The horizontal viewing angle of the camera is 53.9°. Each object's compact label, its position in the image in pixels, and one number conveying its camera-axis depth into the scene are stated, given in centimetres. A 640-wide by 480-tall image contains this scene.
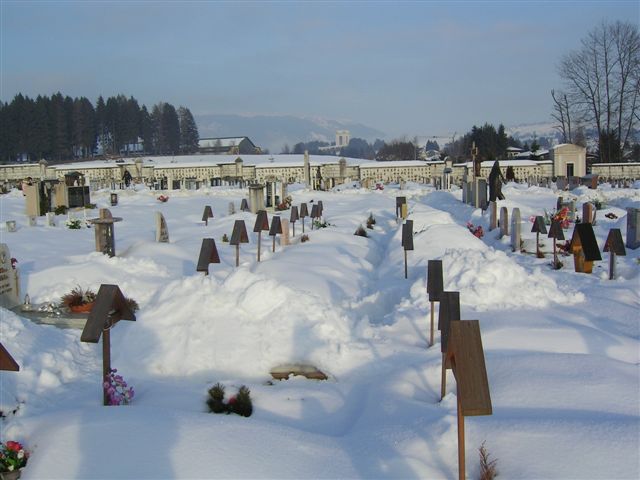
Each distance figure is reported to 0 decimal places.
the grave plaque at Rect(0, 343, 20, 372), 497
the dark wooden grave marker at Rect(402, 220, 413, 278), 1281
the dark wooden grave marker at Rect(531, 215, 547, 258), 1641
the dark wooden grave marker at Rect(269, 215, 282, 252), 1647
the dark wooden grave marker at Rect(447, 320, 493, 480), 432
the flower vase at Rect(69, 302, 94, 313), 1038
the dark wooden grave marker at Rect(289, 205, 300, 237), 2123
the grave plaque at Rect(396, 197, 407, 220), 2631
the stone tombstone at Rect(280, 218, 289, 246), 1858
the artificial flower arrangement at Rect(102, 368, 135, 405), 641
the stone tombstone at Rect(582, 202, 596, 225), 2134
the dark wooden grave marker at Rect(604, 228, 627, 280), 1261
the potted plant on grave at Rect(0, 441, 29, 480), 486
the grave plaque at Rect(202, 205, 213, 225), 2503
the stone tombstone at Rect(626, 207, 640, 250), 1683
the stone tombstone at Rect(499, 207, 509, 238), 2020
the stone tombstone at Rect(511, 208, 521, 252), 1795
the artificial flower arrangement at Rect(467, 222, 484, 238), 2153
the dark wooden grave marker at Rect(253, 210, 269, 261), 1589
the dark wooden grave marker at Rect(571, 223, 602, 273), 1304
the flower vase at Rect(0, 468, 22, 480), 483
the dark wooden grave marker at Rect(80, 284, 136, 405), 643
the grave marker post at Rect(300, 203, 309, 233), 2434
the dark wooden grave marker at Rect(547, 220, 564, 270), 1545
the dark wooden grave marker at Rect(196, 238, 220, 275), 1098
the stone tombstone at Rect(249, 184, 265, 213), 2888
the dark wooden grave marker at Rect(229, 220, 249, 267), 1417
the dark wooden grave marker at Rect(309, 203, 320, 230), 2548
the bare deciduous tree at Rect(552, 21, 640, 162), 5262
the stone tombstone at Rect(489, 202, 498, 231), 2248
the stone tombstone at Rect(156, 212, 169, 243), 1830
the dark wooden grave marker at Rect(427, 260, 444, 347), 829
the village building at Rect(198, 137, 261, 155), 12162
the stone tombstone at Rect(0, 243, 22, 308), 1066
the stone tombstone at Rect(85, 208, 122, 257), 1545
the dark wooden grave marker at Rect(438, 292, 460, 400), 676
